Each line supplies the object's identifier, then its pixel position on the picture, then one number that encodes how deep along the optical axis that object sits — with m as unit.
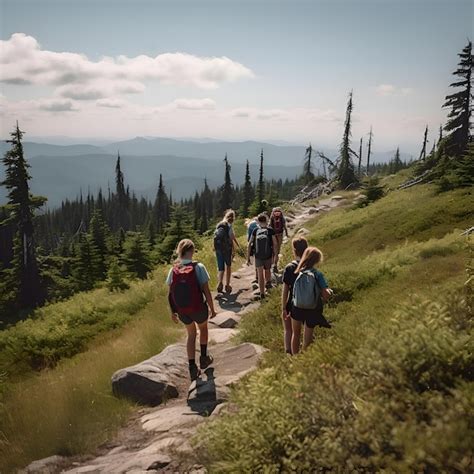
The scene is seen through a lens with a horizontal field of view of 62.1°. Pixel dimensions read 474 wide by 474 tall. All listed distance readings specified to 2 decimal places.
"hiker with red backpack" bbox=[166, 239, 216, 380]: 7.18
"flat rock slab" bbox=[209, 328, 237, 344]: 9.77
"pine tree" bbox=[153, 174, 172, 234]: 85.12
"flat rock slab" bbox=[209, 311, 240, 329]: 10.94
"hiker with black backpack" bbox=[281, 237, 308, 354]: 6.88
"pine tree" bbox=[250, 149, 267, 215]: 36.42
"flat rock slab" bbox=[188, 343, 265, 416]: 6.55
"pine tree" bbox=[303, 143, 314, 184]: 65.56
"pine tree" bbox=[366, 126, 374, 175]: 86.07
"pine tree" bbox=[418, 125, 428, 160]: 71.51
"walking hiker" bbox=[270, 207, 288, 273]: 13.88
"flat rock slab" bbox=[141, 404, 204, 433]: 5.90
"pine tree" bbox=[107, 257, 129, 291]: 19.09
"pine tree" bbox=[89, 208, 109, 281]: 38.97
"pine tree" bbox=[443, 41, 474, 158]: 33.88
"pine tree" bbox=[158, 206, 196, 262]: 29.16
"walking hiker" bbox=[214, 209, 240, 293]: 12.37
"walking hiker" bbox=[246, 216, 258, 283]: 12.64
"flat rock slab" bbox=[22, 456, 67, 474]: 5.26
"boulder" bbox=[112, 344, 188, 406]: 7.23
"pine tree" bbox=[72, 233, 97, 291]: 38.84
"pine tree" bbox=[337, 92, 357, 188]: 50.16
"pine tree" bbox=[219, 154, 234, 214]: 69.38
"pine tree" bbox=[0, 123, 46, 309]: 31.95
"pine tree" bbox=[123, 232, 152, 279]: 28.12
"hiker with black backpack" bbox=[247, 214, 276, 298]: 11.19
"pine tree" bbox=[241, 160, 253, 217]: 74.90
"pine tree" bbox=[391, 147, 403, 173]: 83.06
